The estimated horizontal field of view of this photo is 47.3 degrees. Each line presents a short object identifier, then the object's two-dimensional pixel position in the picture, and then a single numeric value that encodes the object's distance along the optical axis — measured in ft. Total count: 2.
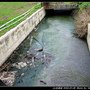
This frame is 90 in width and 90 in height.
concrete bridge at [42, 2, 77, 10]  53.11
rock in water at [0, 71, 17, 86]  16.93
